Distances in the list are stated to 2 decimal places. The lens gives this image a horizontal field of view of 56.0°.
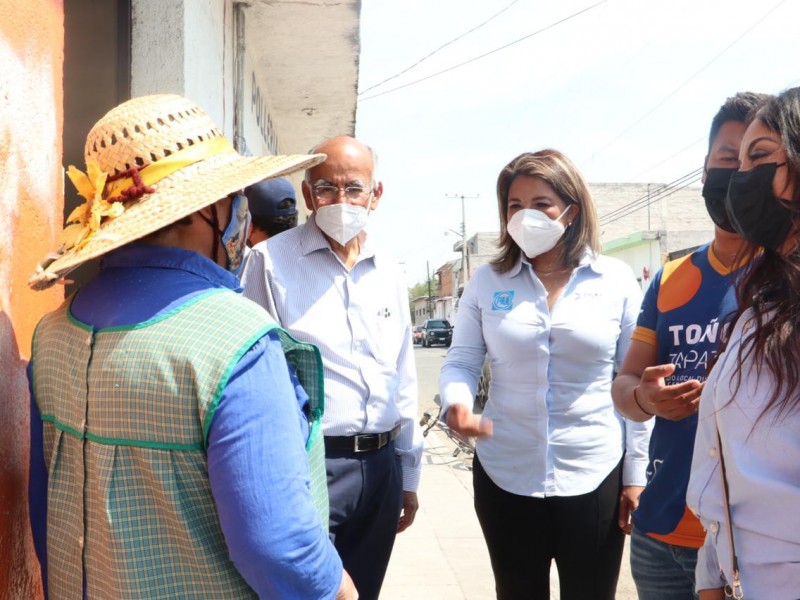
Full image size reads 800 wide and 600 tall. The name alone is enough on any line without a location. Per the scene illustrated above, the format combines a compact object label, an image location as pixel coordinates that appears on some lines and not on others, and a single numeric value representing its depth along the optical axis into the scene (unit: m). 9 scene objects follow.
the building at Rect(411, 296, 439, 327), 81.44
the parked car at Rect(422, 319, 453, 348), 43.38
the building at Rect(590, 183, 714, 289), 39.94
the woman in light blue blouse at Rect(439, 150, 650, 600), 2.53
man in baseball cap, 3.30
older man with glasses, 2.51
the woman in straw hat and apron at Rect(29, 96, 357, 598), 1.29
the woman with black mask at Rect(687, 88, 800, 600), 1.32
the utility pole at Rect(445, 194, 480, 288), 49.53
